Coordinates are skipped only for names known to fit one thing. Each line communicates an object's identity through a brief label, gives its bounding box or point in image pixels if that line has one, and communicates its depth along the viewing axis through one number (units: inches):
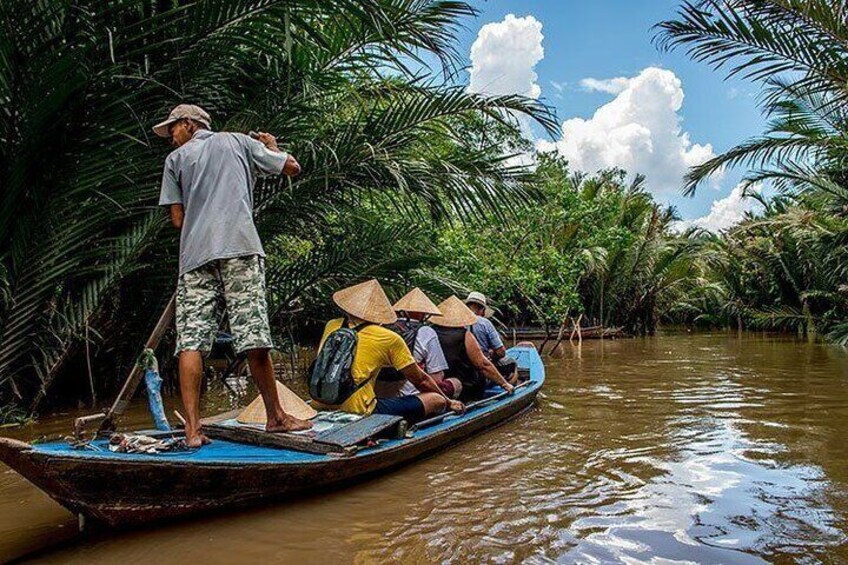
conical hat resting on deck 194.4
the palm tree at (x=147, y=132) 201.0
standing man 154.0
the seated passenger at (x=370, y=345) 201.5
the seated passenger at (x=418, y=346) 232.2
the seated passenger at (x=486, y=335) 294.2
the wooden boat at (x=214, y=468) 126.1
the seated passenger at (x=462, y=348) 265.0
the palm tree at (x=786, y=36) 297.6
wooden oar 155.1
